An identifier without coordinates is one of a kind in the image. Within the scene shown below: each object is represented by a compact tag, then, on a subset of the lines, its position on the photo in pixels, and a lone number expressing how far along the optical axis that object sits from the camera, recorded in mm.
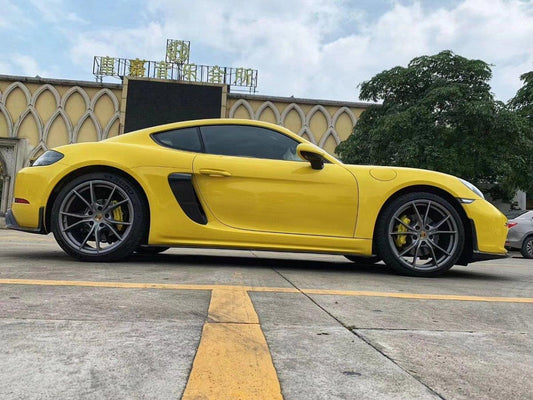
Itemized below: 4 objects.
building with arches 24078
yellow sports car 3785
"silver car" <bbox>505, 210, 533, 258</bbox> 10624
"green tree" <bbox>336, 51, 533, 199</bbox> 13703
